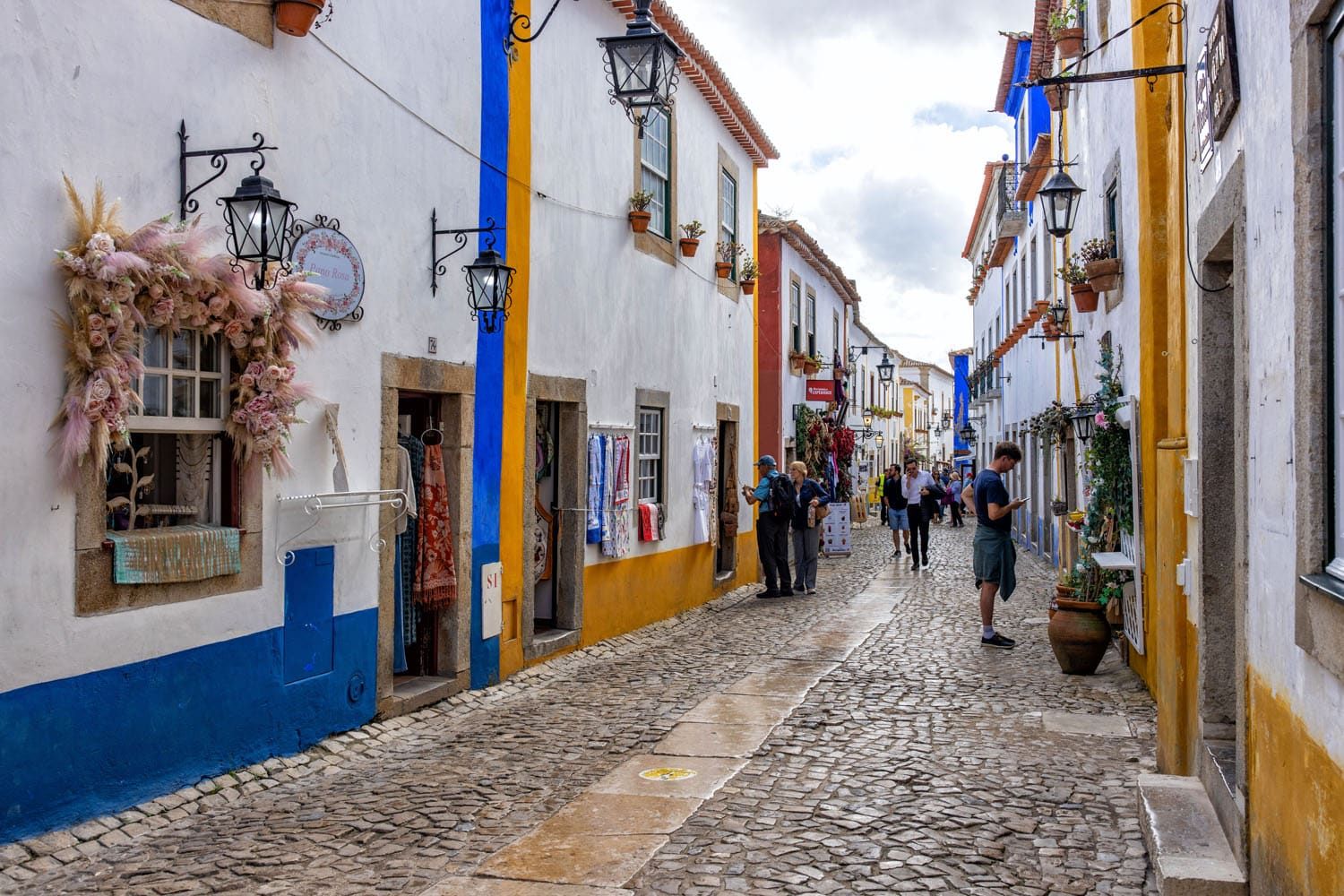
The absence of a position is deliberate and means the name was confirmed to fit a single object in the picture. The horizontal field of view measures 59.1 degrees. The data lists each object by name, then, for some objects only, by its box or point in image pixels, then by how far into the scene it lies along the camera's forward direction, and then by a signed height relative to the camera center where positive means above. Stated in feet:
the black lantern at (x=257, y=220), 18.49 +3.88
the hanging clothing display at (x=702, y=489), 46.19 -0.87
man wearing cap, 48.49 -3.04
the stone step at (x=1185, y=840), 13.25 -4.58
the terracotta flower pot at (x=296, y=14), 20.70 +7.93
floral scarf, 26.89 -1.75
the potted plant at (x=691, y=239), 43.62 +8.49
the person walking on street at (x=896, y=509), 65.77 -2.36
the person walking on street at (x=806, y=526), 48.34 -2.44
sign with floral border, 22.02 +3.81
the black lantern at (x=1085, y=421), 33.09 +1.36
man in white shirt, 60.70 -1.65
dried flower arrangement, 16.56 +2.24
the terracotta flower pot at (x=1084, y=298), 35.27 +5.12
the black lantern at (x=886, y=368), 94.18 +8.03
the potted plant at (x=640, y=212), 38.47 +8.28
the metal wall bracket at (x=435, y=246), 26.55 +5.06
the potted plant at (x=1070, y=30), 38.52 +14.32
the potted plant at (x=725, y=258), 49.75 +9.04
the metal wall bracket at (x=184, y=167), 18.63 +4.83
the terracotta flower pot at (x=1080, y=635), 29.32 -4.16
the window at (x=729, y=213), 51.85 +11.35
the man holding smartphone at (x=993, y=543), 33.71 -2.18
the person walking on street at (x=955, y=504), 105.70 -3.19
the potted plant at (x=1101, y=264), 32.12 +5.54
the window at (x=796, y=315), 71.87 +9.35
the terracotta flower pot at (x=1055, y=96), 38.98 +12.80
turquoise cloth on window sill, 17.53 -1.38
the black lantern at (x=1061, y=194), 33.94 +7.94
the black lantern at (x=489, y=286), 27.14 +4.21
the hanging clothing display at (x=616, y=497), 36.29 -0.96
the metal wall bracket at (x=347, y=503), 21.57 -0.71
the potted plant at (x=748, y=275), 53.62 +8.73
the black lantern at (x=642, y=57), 23.70 +8.34
